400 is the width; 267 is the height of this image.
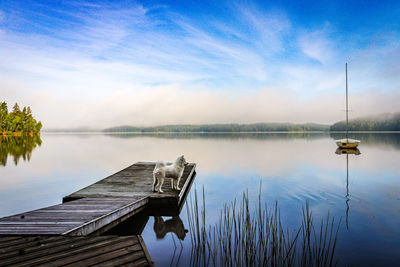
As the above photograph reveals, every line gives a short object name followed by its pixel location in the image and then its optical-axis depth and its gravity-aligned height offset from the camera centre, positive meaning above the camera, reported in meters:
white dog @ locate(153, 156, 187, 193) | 7.10 -1.32
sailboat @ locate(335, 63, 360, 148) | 30.39 -2.56
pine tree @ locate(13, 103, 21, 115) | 95.54 +9.24
